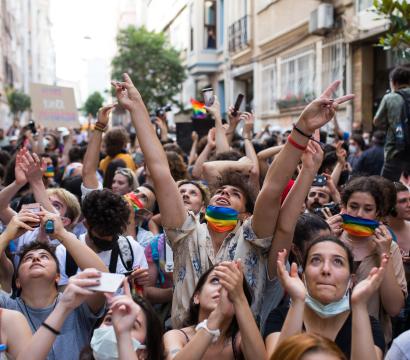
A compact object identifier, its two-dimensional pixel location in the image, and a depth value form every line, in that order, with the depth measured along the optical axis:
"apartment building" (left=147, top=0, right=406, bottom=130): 16.62
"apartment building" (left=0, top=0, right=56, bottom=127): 48.84
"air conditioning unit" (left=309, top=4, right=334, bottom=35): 17.36
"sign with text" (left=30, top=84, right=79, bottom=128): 13.27
